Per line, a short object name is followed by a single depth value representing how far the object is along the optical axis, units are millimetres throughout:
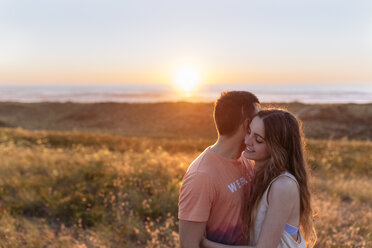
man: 2301
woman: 2279
